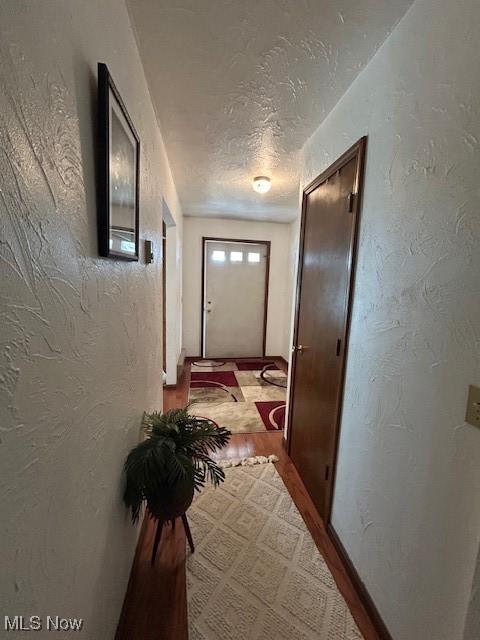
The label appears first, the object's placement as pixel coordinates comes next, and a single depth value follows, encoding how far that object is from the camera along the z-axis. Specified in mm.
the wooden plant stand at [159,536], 1269
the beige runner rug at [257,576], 1091
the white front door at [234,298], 4383
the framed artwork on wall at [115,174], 762
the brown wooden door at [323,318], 1413
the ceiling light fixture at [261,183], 2557
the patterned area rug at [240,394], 2670
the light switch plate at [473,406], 730
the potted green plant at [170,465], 1068
